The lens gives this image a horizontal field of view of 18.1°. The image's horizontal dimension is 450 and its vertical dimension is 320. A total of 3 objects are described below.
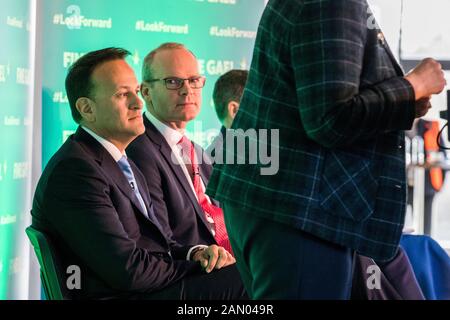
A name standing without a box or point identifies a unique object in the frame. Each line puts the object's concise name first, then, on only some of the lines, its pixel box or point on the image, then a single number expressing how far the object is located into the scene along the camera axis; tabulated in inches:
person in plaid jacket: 111.0
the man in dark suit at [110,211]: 180.0
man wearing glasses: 234.4
